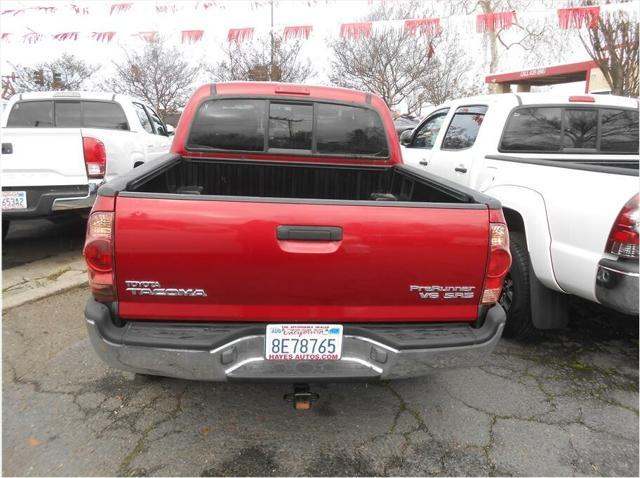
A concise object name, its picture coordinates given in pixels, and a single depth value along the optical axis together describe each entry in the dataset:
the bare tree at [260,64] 21.69
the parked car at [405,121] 19.64
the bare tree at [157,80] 22.89
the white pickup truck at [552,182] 2.44
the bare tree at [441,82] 25.23
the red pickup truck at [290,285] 1.85
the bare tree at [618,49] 10.52
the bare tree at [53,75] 23.31
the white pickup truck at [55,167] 4.55
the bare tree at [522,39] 22.74
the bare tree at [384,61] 23.27
